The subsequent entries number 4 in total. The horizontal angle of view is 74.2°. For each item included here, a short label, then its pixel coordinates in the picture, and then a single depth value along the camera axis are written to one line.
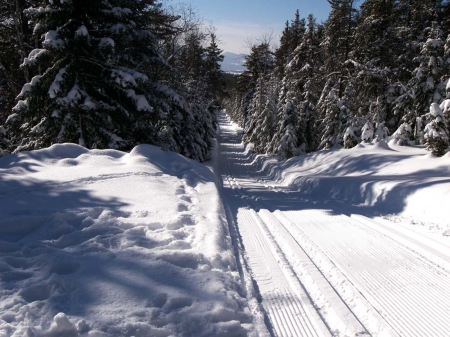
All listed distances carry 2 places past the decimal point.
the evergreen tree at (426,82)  16.88
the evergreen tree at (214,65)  45.84
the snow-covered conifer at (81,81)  10.03
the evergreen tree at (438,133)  11.75
